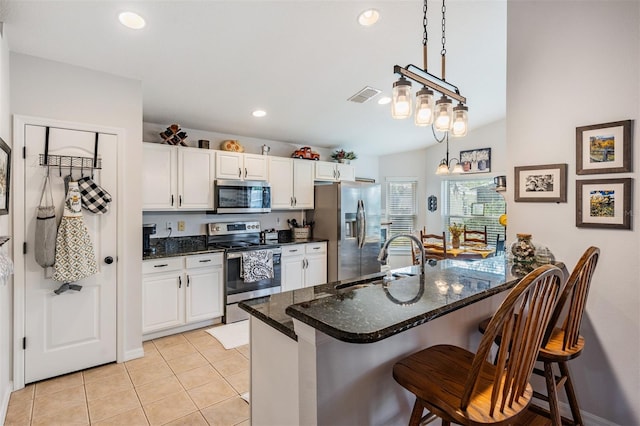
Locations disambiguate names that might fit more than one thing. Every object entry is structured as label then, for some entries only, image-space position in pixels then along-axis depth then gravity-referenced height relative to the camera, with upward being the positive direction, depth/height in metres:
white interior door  2.53 -0.67
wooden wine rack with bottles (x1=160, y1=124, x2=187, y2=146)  3.77 +0.87
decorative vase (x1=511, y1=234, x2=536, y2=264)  2.14 -0.25
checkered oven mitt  2.65 +0.11
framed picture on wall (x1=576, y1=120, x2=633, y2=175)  1.88 +0.39
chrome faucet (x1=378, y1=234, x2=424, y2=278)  1.83 -0.24
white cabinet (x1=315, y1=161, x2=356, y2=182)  5.10 +0.64
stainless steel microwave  4.02 +0.18
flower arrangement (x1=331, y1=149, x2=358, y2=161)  5.48 +0.94
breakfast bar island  1.16 -0.56
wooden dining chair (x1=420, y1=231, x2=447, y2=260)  4.30 -0.54
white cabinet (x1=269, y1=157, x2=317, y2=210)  4.58 +0.40
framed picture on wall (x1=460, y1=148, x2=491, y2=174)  5.48 +0.88
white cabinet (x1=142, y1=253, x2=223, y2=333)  3.33 -0.86
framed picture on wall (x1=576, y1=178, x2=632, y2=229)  1.89 +0.05
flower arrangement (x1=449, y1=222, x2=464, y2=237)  4.59 -0.28
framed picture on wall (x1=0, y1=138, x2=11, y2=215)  2.03 +0.22
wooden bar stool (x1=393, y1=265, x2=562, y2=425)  1.08 -0.64
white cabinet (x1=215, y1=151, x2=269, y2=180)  4.10 +0.58
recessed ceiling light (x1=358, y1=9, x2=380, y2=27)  2.35 +1.42
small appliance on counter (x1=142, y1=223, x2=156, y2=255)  3.58 -0.29
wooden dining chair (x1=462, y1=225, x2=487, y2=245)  5.19 -0.41
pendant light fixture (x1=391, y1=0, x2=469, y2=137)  1.65 +0.58
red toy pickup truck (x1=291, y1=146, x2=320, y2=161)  4.97 +0.87
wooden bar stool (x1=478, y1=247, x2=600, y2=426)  1.57 -0.64
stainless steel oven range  3.83 -0.69
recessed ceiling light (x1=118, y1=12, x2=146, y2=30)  2.12 +1.26
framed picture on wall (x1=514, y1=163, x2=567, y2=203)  2.14 +0.20
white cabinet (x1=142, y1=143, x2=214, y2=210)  3.57 +0.38
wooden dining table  4.25 -0.54
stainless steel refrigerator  4.69 -0.21
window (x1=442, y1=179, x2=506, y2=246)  5.54 +0.12
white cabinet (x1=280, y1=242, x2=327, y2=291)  4.38 -0.76
